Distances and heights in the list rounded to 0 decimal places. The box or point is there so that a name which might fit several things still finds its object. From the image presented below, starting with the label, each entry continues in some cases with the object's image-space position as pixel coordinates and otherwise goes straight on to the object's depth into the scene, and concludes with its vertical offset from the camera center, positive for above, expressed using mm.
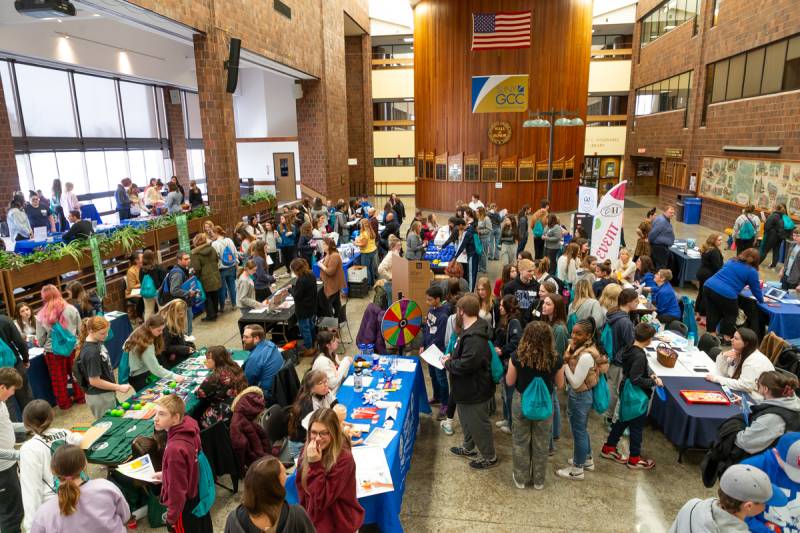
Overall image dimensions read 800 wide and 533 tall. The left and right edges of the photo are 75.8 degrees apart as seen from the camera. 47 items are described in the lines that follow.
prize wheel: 6020 -1981
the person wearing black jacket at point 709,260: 8656 -1872
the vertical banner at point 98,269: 8883 -1917
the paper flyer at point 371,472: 3732 -2375
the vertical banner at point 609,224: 8531 -1226
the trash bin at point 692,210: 19833 -2373
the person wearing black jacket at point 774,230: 11656 -1870
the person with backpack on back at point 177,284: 8039 -1977
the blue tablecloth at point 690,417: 4977 -2607
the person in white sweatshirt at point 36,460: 3482 -2023
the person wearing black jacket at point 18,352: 5500 -2103
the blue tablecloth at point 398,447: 3826 -2535
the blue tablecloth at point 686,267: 10781 -2482
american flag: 18844 +4404
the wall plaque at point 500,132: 20766 +734
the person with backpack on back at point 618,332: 5445 -1935
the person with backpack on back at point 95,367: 4941 -2029
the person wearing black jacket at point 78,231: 9398 -1334
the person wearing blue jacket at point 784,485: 3326 -2184
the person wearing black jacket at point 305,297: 7453 -2091
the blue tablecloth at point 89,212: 14829 -1570
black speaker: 12492 +2179
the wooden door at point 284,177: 22500 -1010
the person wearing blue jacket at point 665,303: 7109 -2117
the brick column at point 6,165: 13148 -176
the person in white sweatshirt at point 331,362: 4949 -2010
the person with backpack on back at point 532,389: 4355 -2053
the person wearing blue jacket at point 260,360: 5371 -2118
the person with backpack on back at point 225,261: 9867 -2016
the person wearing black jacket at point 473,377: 4711 -2084
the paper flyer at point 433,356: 5539 -2182
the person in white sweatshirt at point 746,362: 4797 -2008
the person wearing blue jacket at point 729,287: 7281 -1987
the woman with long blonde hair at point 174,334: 5938 -2065
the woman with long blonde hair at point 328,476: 3094 -1934
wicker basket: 5789 -2302
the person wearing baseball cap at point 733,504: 2697 -1864
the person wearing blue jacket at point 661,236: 10445 -1761
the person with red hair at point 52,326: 6266 -2067
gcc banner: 20375 +2258
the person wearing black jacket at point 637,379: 4816 -2126
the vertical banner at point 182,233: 11211 -1663
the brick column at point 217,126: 12391 +707
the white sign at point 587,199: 12617 -1230
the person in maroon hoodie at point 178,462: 3559 -2097
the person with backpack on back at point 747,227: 12039 -1842
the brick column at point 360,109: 26000 +2186
